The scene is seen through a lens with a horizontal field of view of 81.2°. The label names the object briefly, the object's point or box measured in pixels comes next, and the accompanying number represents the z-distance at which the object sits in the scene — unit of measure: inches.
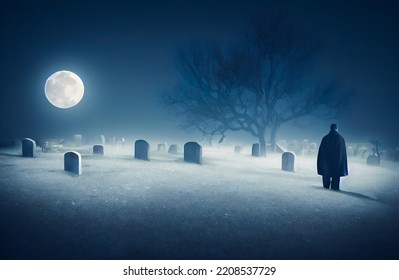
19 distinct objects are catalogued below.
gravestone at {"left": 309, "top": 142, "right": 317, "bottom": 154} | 933.8
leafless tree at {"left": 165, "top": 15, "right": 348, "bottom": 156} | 817.5
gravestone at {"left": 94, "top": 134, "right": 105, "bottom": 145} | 1044.5
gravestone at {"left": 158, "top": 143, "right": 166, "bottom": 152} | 877.3
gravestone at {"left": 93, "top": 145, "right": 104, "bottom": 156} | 650.2
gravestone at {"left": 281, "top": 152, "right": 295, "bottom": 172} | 483.2
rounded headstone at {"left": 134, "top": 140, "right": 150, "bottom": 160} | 577.9
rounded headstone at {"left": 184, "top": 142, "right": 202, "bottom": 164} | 549.3
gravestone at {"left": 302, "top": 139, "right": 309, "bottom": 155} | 931.7
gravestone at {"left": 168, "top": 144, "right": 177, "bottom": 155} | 767.1
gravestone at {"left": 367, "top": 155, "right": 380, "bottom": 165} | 595.2
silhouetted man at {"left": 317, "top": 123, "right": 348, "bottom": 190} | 307.6
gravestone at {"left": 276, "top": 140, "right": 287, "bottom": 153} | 886.4
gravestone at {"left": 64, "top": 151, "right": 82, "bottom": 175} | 377.4
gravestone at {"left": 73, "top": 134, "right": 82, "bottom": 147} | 1000.9
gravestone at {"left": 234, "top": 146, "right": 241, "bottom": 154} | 930.1
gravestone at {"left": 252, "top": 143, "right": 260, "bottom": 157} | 776.9
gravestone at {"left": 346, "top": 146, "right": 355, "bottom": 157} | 839.7
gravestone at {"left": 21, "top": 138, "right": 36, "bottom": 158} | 565.3
